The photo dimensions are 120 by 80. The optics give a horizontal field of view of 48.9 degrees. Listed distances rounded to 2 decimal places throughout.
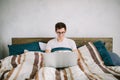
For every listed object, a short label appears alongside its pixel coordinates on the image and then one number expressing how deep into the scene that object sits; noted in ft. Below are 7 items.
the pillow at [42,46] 6.47
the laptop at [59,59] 4.87
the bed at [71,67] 4.13
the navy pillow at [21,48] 6.28
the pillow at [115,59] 5.79
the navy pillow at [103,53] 5.71
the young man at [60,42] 5.91
